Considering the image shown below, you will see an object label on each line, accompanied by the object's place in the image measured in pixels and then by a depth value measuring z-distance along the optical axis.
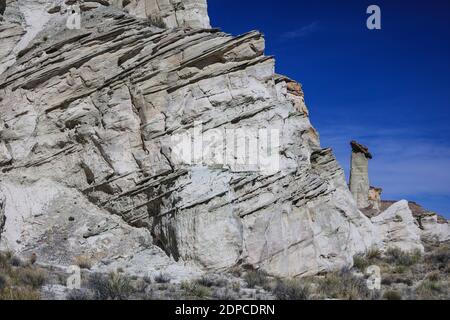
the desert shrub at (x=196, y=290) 12.68
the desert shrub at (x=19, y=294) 11.09
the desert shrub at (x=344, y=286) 13.43
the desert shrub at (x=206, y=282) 13.84
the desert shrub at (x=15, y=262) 14.66
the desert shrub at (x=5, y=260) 13.97
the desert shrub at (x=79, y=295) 11.64
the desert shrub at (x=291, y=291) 12.85
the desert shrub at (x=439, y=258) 18.77
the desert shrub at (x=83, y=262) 15.60
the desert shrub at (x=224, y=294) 12.55
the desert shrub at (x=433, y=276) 16.16
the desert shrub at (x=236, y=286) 13.37
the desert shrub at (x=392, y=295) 12.97
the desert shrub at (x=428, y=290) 13.69
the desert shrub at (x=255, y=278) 14.28
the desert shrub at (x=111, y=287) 11.95
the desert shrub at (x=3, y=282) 11.72
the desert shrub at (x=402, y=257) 19.38
